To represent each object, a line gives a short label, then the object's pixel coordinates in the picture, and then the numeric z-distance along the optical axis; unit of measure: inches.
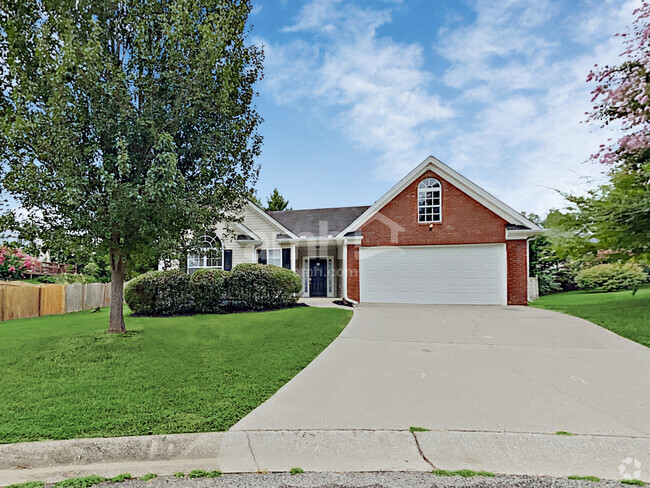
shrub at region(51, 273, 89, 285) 685.9
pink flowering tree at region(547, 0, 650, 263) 389.7
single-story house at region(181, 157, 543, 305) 562.3
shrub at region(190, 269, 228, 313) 486.6
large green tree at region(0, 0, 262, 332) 257.1
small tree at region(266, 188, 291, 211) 1422.2
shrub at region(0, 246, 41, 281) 618.3
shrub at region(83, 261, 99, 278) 875.7
